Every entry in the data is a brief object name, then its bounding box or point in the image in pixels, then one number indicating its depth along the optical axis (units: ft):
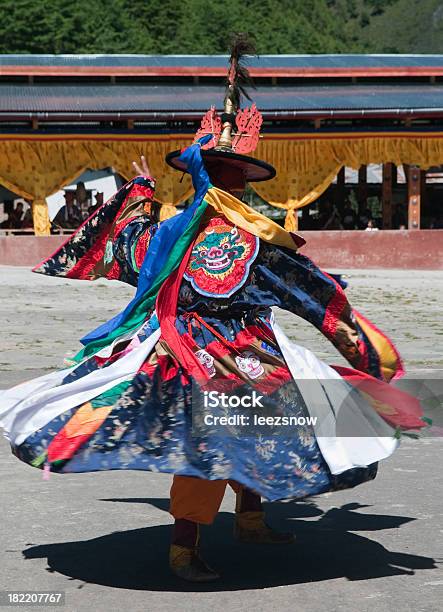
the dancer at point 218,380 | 22.41
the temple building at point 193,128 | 126.10
